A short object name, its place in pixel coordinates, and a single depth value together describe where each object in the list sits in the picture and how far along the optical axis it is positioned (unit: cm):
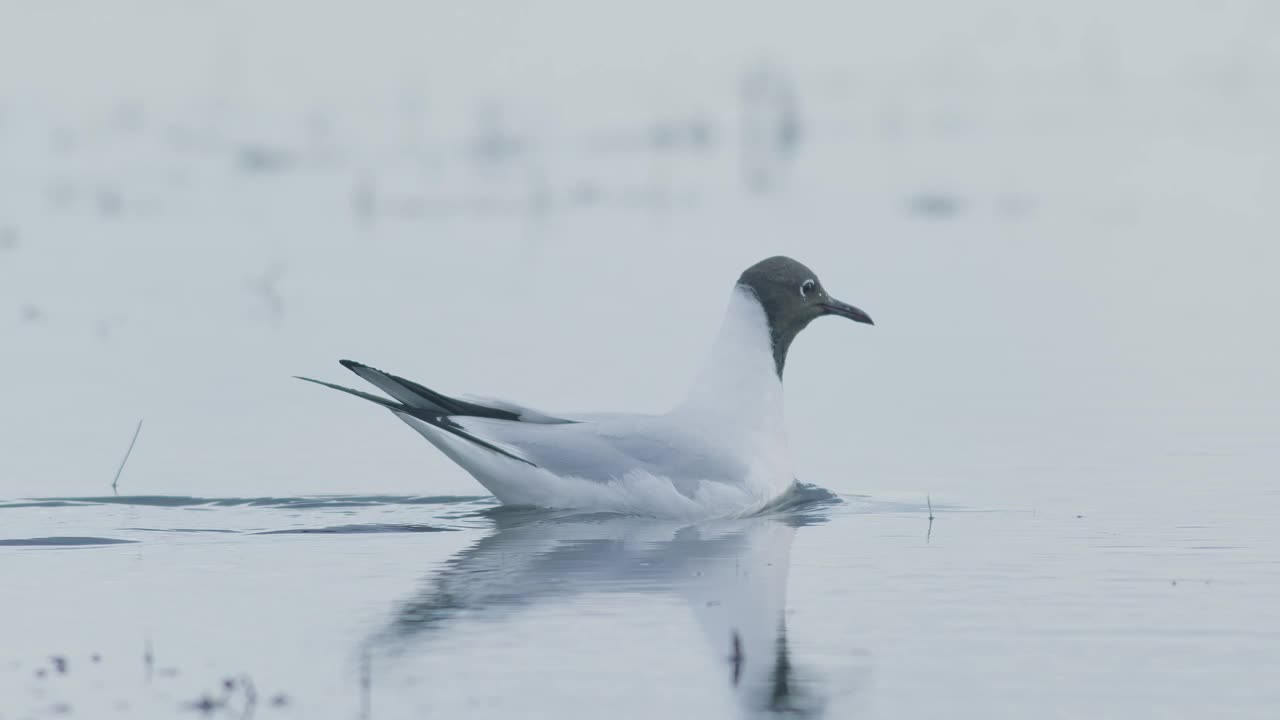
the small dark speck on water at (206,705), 1139
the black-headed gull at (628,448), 1830
